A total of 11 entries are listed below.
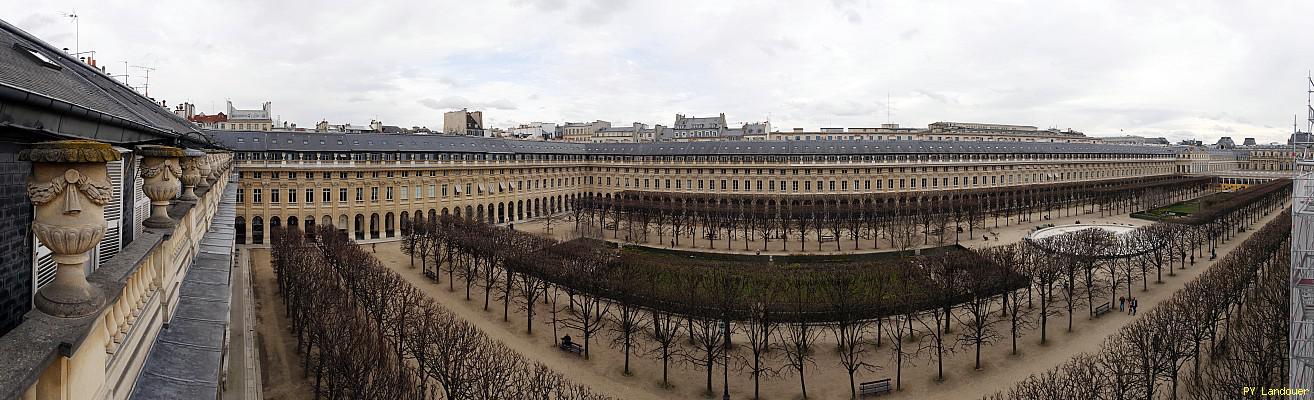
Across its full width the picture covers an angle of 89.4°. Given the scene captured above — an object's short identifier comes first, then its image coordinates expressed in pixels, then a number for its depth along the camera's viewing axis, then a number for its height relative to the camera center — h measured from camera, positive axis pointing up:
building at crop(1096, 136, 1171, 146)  178.85 +11.31
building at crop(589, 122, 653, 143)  132.99 +9.19
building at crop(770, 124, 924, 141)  118.29 +8.20
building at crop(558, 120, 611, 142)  146.27 +11.00
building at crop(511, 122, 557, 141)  147.88 +11.14
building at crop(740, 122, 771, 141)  124.87 +9.54
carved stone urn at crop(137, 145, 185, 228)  9.25 -0.02
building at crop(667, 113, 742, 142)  125.12 +10.14
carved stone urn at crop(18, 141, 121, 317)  4.73 -0.25
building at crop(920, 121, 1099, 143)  128.88 +10.08
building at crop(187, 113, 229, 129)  92.62 +8.18
